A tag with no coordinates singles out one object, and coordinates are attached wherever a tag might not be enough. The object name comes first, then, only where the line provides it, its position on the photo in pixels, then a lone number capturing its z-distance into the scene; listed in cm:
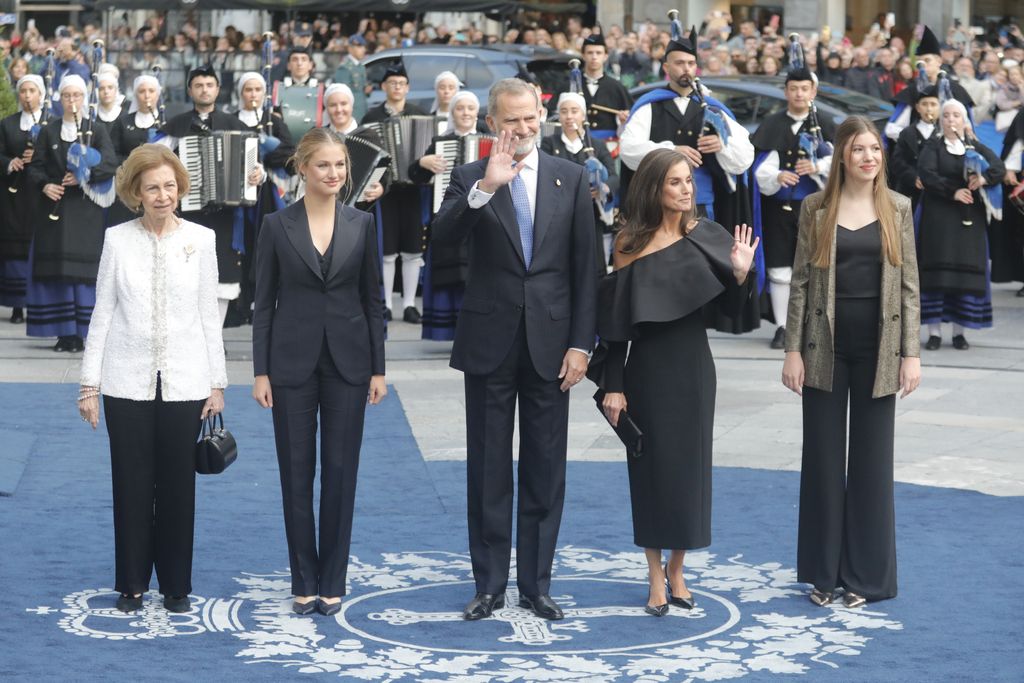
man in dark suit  627
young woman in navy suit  634
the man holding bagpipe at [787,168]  1227
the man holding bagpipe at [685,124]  1155
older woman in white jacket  632
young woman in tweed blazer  645
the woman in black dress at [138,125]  1237
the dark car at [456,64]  2067
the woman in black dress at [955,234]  1266
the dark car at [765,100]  1850
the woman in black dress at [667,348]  632
